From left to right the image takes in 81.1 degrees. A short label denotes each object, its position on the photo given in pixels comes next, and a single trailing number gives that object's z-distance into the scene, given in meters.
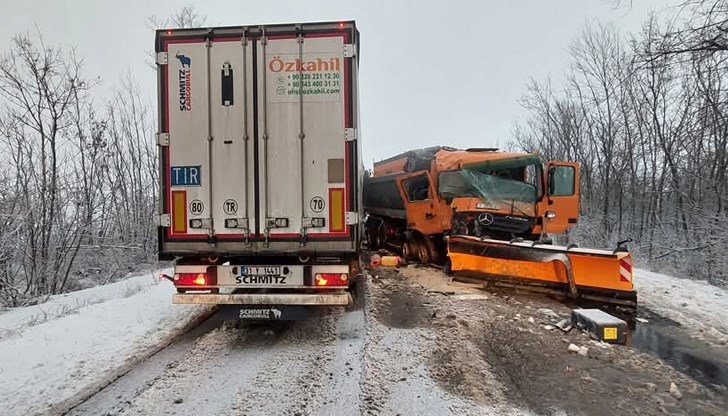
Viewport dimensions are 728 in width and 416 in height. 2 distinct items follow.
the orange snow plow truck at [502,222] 6.98
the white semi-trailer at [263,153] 4.99
